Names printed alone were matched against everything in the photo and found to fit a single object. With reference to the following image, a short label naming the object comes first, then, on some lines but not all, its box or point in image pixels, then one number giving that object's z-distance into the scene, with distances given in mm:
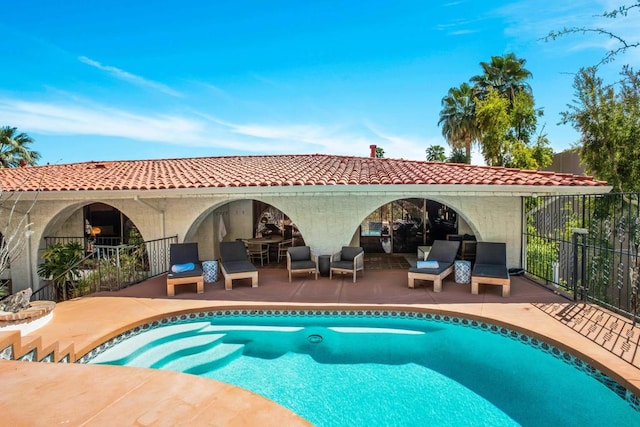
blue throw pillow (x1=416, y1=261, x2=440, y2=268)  10356
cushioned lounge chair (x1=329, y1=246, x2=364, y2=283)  11422
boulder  7430
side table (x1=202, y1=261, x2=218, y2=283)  11500
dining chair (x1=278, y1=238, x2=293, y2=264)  15989
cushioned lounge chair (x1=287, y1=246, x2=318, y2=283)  11586
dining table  15336
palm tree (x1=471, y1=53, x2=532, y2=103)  31188
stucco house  11031
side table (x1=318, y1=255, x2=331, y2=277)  12117
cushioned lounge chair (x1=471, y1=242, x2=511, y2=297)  9492
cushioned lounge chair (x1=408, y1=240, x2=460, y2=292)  10070
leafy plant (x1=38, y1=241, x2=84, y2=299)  11836
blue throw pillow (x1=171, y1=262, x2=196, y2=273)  10453
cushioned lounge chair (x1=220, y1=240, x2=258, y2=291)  10570
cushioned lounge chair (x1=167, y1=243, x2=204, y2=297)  10086
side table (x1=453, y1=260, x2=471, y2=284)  10859
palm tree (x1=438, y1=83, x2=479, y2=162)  35562
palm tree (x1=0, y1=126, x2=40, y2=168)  33031
